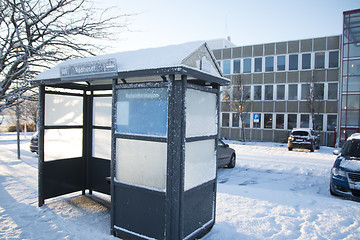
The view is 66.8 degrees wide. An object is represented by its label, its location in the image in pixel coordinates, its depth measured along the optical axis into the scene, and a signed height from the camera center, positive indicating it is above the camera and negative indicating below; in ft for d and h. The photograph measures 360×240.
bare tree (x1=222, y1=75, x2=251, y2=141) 87.61 +6.09
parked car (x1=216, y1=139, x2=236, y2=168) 35.63 -5.33
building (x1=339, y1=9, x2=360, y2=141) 73.26 +10.49
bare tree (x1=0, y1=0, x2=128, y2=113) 22.30 +6.40
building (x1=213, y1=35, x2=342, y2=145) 79.30 +9.39
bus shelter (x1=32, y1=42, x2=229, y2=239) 13.52 -1.15
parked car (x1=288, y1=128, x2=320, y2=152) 59.14 -4.66
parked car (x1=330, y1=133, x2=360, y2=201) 23.34 -5.05
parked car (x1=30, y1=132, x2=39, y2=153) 46.13 -5.11
